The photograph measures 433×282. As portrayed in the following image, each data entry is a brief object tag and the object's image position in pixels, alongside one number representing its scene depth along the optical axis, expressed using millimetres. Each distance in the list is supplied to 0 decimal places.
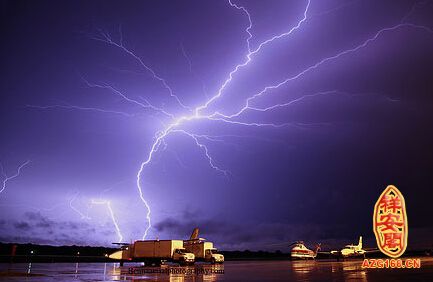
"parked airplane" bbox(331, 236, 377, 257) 57125
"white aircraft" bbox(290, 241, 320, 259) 53406
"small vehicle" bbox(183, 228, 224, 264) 43562
